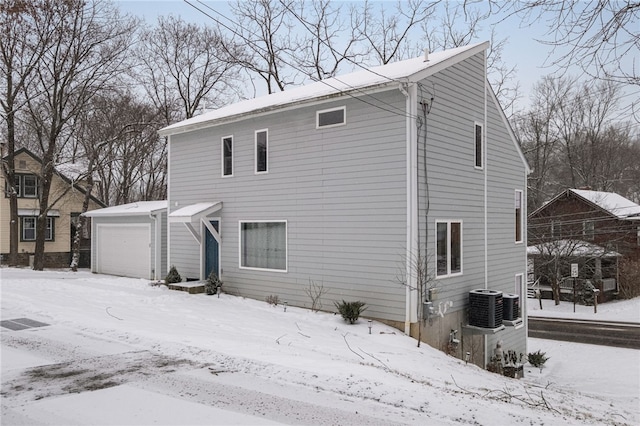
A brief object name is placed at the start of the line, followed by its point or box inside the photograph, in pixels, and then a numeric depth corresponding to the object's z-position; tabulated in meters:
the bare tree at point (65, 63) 20.69
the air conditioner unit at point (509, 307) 11.81
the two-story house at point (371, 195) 10.26
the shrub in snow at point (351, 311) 10.16
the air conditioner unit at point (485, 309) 11.30
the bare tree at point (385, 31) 24.46
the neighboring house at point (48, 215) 27.62
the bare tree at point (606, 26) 4.40
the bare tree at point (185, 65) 29.61
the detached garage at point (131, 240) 16.95
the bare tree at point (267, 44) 26.81
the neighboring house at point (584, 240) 27.92
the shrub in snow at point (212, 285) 13.40
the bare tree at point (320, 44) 25.39
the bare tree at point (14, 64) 19.78
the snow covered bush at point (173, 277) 14.34
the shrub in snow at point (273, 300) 12.17
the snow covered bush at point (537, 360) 15.20
